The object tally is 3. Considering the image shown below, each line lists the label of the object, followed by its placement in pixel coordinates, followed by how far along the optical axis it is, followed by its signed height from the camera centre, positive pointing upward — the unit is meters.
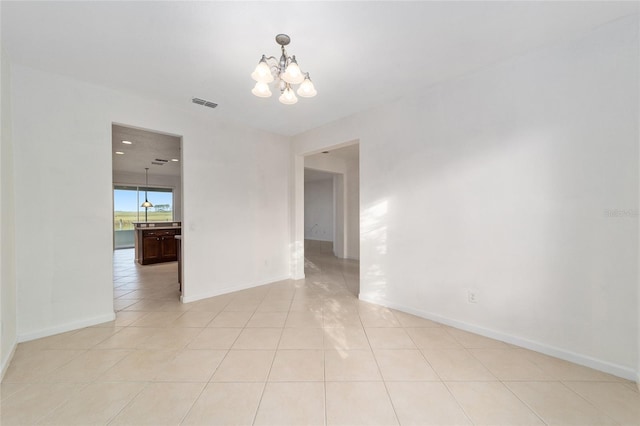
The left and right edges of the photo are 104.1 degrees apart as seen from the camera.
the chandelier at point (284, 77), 1.80 +1.00
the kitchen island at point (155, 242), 6.20 -0.78
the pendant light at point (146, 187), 8.91 +0.90
